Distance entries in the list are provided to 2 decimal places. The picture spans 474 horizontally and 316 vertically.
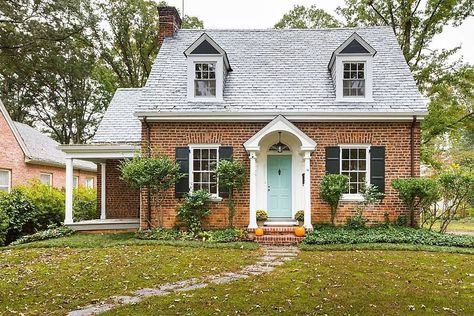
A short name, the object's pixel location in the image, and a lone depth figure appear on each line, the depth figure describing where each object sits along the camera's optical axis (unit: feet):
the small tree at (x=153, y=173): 39.70
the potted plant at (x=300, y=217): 41.83
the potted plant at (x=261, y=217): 41.37
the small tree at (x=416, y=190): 38.68
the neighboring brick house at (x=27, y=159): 58.18
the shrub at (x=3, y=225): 41.70
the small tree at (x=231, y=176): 40.60
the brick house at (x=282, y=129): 42.19
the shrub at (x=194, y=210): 40.98
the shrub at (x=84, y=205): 58.68
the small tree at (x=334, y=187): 39.81
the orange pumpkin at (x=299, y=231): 38.45
